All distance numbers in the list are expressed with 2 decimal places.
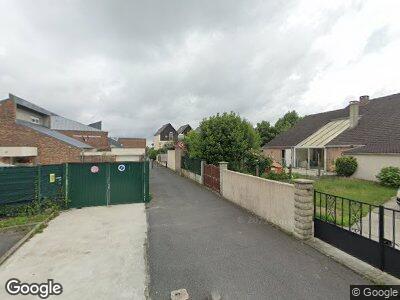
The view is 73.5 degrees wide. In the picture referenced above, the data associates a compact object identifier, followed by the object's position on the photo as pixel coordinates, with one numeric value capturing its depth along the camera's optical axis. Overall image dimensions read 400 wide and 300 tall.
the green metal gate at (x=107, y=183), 12.84
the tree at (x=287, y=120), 53.32
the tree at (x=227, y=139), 18.08
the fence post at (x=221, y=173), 15.47
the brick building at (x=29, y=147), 18.80
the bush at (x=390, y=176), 16.27
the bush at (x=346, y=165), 20.73
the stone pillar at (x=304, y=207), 7.64
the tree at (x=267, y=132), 50.94
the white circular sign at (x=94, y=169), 13.00
